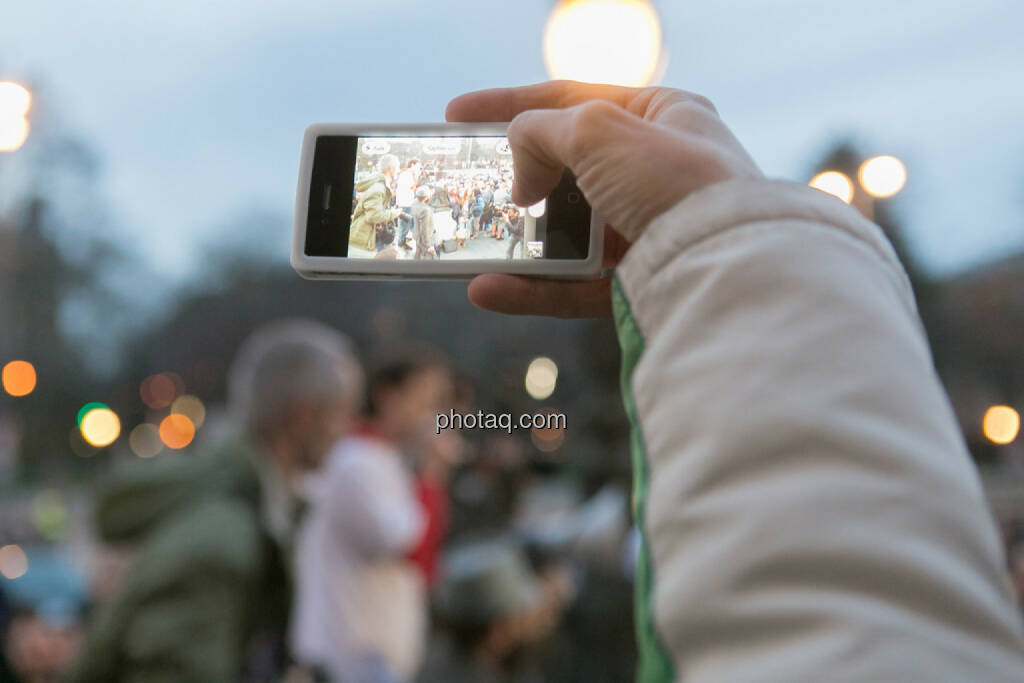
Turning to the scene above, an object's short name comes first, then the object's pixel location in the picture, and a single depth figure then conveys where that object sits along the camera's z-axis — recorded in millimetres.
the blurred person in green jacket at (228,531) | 883
